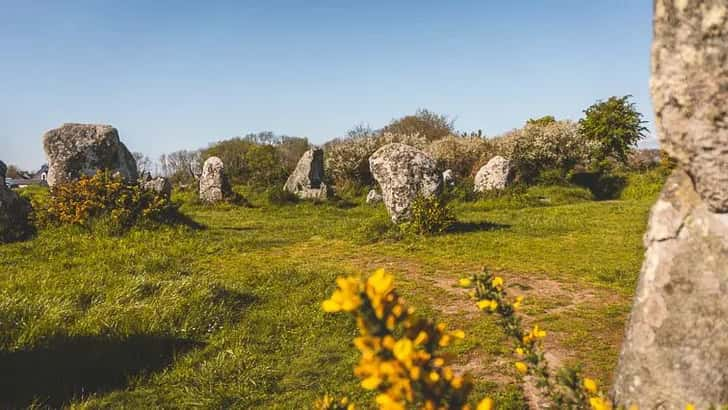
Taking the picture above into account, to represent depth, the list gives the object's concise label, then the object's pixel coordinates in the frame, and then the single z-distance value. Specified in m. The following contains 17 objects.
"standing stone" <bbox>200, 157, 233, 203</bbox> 24.28
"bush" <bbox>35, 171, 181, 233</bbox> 13.17
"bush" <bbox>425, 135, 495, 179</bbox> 32.16
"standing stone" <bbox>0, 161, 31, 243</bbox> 12.49
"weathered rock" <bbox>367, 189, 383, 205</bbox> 23.69
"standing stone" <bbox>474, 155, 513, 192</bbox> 23.94
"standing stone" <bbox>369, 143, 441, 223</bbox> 14.39
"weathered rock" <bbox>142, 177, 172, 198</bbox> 22.75
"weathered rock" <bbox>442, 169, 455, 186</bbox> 26.69
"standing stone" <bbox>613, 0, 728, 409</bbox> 2.91
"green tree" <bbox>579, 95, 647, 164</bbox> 30.05
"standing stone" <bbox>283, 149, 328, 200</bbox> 26.16
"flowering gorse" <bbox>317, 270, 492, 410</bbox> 1.76
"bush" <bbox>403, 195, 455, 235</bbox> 13.53
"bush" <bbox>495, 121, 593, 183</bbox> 29.11
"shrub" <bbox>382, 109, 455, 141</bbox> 45.84
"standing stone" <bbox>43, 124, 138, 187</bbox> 16.62
